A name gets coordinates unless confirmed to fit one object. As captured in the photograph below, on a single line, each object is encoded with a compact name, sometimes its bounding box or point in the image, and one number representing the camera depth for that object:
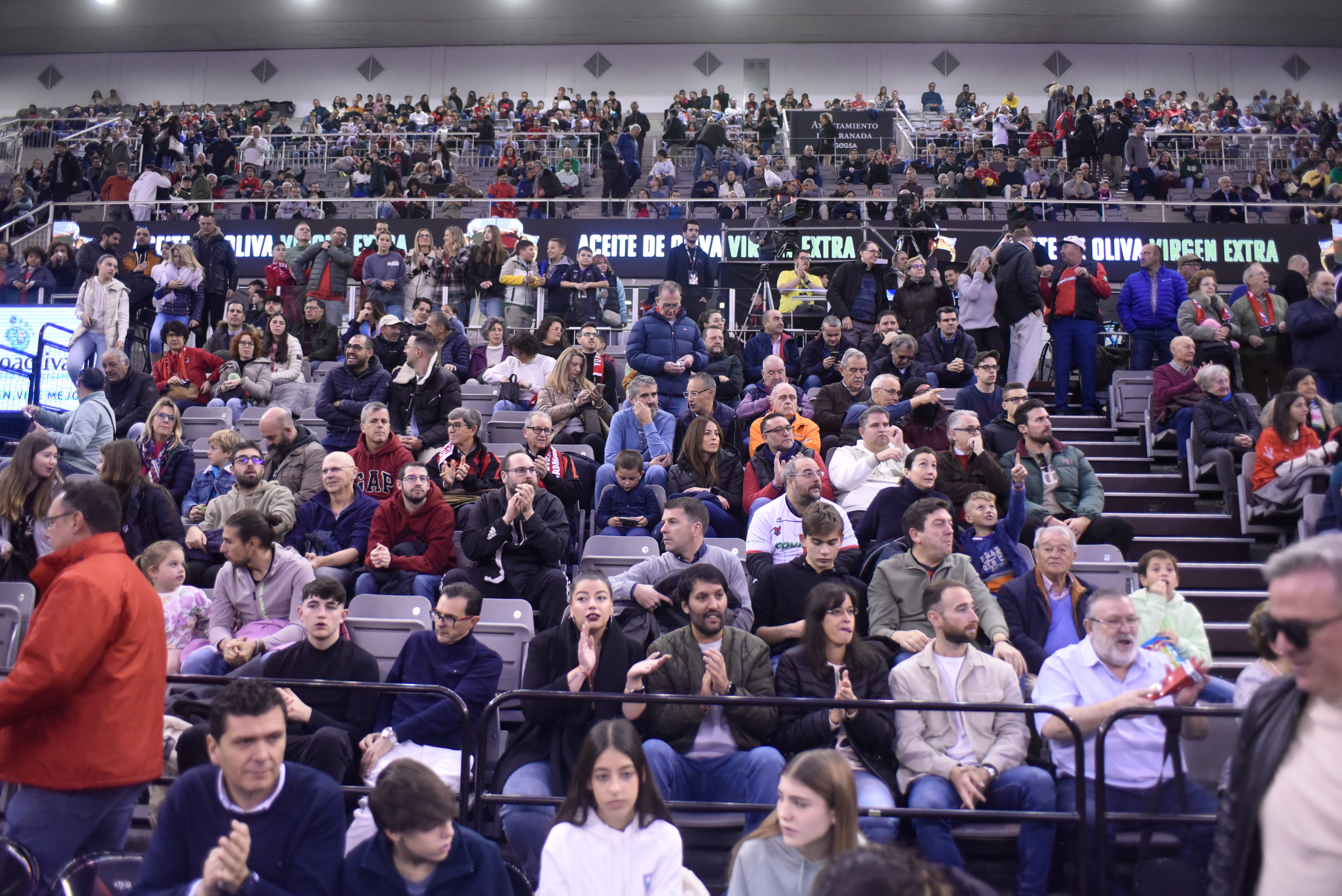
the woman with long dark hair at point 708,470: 6.43
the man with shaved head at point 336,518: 5.66
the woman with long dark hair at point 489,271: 10.45
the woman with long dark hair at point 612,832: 3.13
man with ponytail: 4.80
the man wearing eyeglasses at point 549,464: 6.02
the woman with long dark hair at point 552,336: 8.40
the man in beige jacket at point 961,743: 3.57
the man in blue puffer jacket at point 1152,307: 9.21
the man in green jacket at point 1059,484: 5.98
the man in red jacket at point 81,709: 2.89
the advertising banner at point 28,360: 8.95
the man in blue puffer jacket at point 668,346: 7.89
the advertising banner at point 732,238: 12.64
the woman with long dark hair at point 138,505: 5.79
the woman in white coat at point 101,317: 9.46
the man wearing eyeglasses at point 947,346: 8.53
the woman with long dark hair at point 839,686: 3.85
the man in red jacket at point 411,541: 5.35
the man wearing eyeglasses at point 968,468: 5.93
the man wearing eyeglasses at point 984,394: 7.29
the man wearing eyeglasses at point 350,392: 7.32
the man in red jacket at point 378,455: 6.36
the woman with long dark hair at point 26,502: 5.51
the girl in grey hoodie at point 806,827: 2.93
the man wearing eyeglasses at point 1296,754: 2.05
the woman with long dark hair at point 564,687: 3.65
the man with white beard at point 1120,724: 3.55
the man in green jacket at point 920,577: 4.66
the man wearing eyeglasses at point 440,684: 3.97
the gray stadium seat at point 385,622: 4.73
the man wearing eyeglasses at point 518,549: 5.19
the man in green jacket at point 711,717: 3.85
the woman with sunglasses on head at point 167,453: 6.53
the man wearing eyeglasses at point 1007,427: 6.62
